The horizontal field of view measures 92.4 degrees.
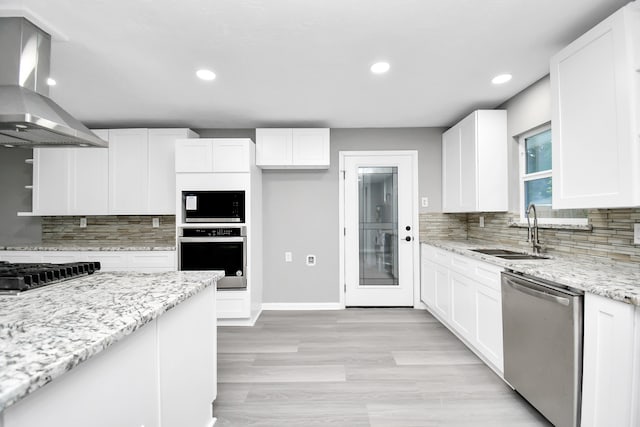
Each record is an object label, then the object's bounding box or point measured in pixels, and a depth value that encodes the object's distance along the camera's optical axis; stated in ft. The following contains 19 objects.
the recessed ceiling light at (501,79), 8.25
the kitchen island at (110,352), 2.18
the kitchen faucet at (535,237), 8.06
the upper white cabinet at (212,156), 10.71
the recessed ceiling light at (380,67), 7.51
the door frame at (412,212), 12.72
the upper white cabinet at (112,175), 11.56
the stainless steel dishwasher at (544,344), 4.81
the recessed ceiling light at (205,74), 7.81
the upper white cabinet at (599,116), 4.93
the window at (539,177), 8.23
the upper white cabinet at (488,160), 9.93
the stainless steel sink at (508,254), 7.73
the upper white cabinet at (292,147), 11.76
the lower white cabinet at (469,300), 7.22
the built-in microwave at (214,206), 10.77
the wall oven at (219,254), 10.71
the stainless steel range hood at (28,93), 4.97
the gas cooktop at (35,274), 4.21
